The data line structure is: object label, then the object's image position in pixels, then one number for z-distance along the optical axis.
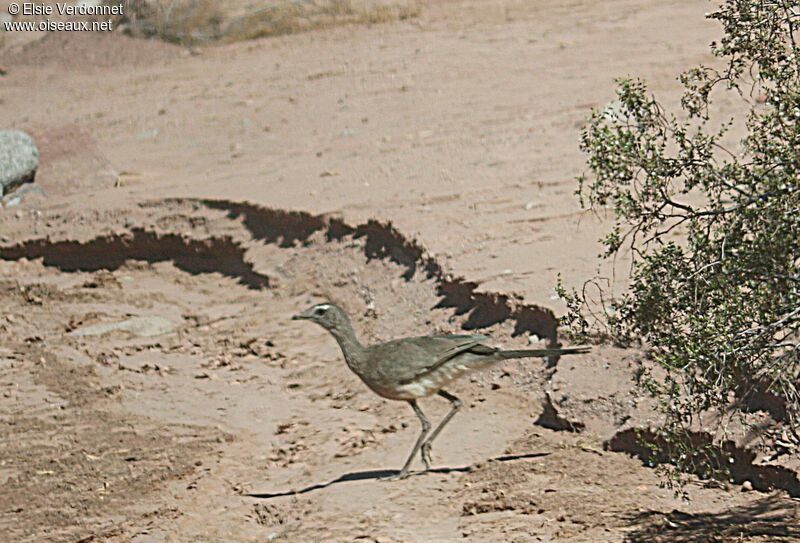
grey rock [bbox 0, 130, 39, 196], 22.56
